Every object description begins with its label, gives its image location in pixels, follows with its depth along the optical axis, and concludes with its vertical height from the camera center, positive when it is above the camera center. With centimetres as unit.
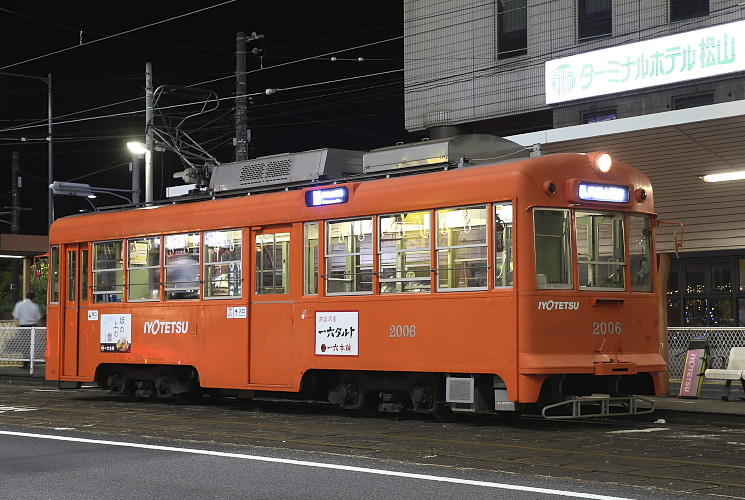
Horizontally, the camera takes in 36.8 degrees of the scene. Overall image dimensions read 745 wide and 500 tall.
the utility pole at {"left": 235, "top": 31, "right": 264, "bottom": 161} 2708 +537
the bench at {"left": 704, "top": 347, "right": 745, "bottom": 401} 1644 -83
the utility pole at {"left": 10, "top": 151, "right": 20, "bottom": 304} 5659 +651
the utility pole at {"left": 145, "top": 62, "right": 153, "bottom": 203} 2814 +473
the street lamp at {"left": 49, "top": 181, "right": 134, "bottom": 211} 3347 +401
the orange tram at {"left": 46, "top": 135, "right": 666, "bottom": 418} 1313 +44
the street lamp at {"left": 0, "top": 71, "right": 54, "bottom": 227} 3881 +703
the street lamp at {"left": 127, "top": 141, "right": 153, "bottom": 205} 2842 +422
